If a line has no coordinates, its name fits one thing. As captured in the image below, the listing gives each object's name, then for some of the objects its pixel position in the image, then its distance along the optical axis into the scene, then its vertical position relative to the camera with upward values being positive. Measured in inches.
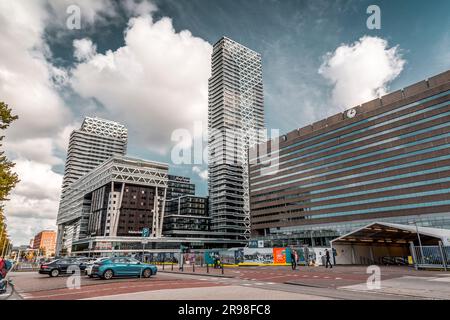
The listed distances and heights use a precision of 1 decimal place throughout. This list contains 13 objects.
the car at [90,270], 786.2 -44.1
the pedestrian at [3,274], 428.1 -35.6
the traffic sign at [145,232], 1401.1 +102.4
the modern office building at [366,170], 2815.0 +925.0
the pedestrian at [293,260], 1088.0 -32.2
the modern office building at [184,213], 5572.8 +831.0
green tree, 759.7 +218.6
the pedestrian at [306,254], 1555.2 -16.1
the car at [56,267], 939.4 -38.9
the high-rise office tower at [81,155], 7091.5 +2434.2
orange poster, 1596.1 -22.4
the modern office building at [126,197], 4842.5 +973.6
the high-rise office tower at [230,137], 6299.2 +2741.8
